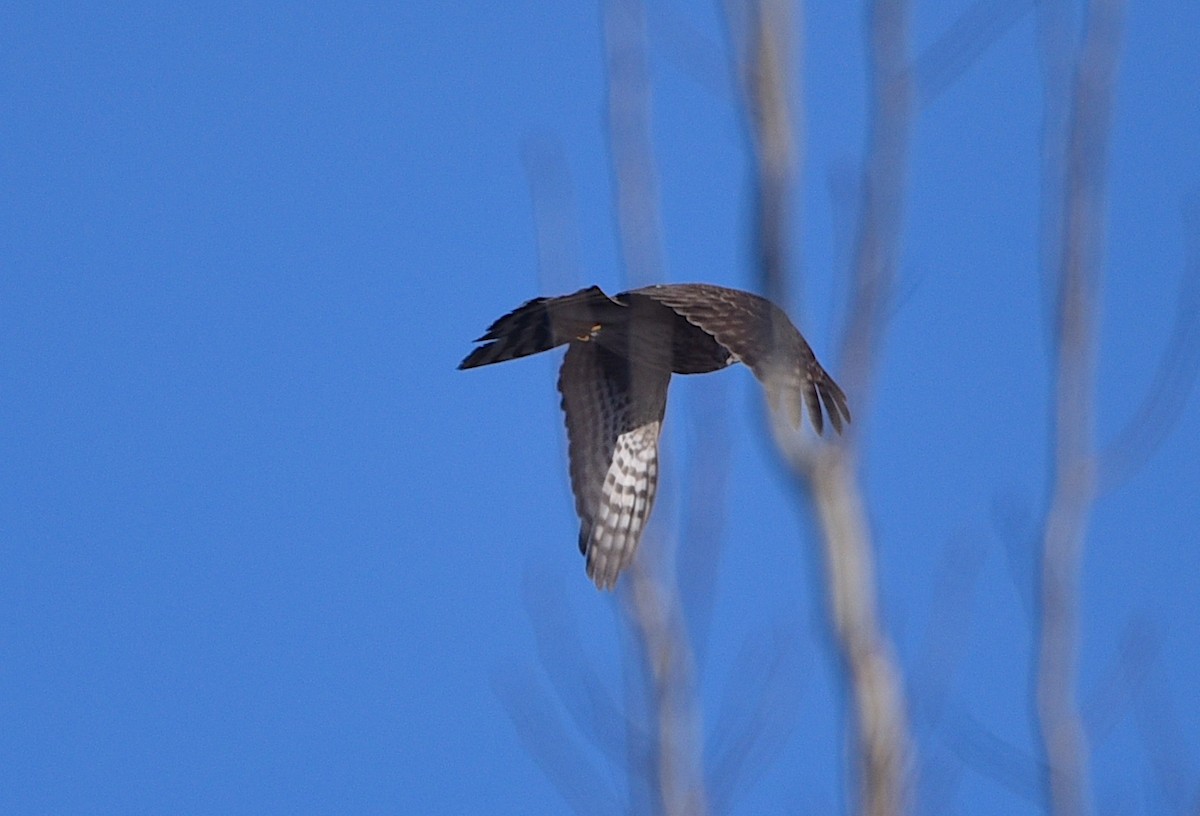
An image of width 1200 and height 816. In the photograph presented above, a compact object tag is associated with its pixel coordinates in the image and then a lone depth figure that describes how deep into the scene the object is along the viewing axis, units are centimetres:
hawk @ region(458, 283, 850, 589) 1063
